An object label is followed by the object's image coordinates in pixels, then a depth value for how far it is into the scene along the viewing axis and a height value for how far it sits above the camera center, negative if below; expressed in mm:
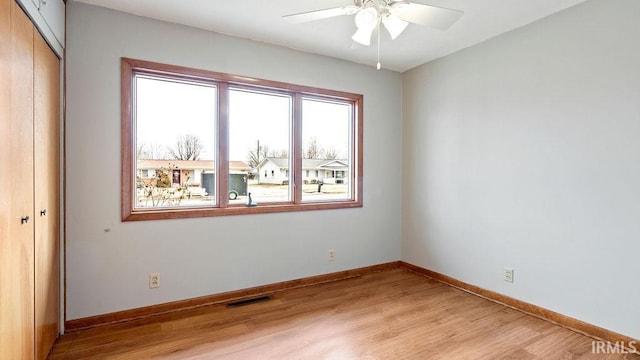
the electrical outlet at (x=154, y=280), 2732 -874
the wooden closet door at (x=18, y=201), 1471 -110
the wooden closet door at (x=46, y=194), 1885 -90
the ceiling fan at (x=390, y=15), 1877 +1038
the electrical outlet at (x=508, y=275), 2965 -894
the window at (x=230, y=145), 2783 +366
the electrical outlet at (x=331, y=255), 3658 -873
